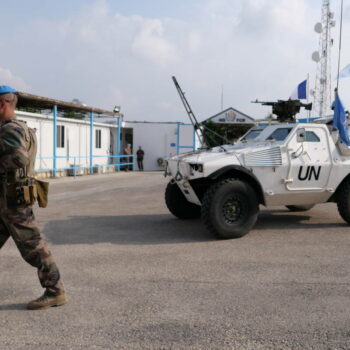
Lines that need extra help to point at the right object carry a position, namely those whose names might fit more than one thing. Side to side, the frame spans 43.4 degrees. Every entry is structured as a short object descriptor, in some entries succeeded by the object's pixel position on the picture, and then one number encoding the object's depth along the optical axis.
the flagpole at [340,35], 7.93
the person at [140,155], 24.63
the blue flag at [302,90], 14.36
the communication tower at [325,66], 27.28
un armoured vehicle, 6.16
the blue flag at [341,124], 7.29
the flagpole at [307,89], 14.36
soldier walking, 3.38
